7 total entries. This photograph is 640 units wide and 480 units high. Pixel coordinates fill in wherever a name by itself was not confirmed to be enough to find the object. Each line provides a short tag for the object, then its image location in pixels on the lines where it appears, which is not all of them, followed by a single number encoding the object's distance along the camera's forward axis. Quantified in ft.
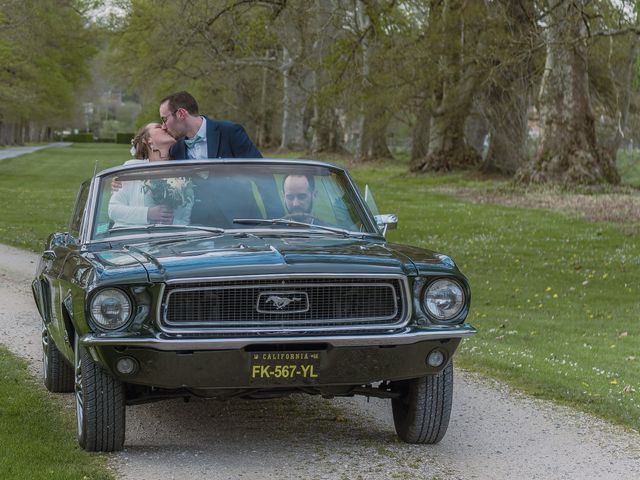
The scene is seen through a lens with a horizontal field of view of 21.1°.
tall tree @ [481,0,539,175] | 142.54
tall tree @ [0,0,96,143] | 197.93
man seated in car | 34.23
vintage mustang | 27.36
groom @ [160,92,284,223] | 40.71
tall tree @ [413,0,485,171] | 167.89
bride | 33.39
